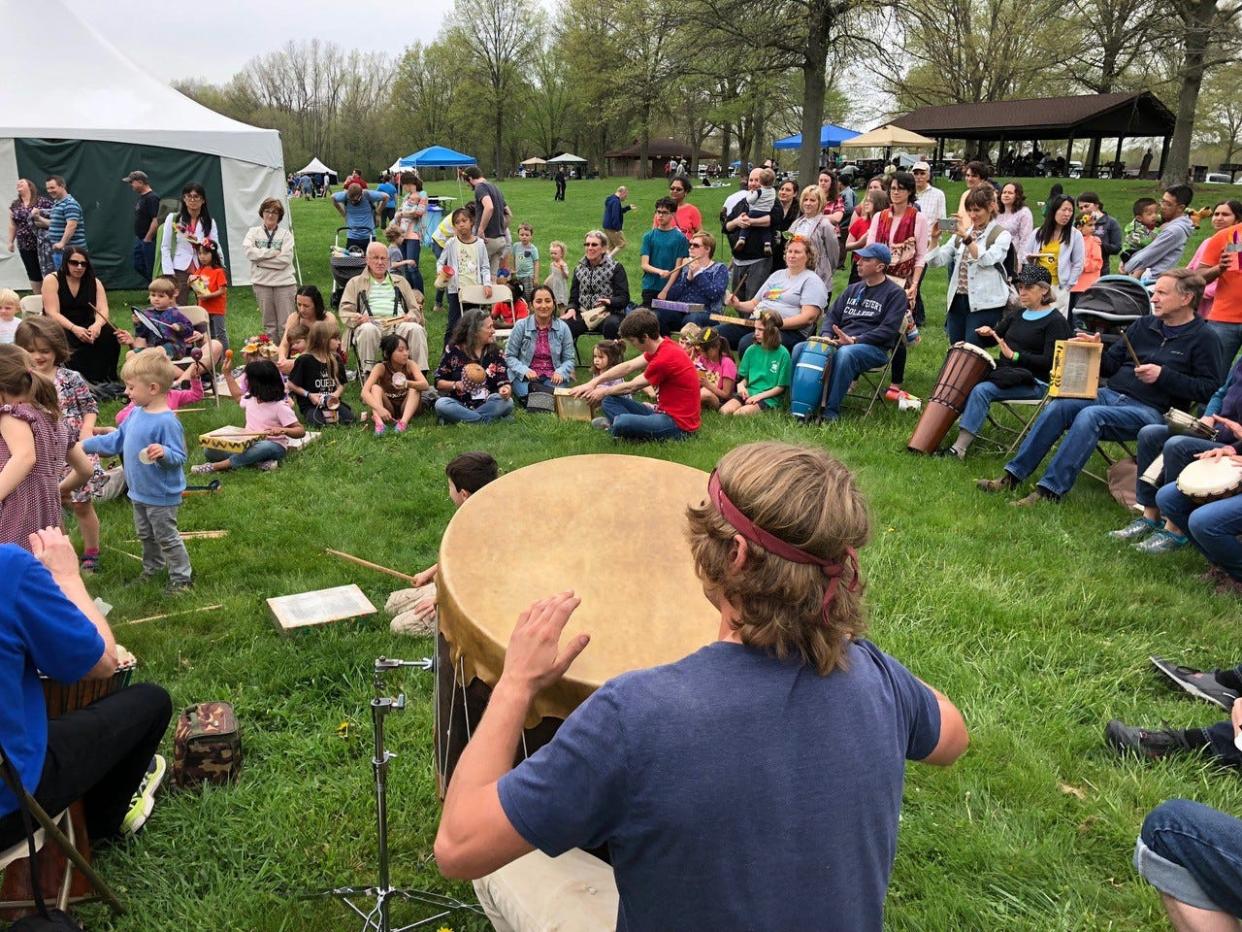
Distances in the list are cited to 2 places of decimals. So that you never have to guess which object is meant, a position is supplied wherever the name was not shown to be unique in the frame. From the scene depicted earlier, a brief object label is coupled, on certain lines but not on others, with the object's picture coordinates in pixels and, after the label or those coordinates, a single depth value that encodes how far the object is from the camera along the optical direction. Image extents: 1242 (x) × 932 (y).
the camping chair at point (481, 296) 9.80
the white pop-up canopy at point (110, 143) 12.70
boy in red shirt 6.92
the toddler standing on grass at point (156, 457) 4.48
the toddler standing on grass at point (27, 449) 3.73
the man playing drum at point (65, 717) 2.21
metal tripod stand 2.28
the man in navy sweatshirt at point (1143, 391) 5.71
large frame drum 2.00
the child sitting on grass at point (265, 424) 6.82
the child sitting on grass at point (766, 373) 8.05
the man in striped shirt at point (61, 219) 11.12
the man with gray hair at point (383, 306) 8.94
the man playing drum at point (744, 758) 1.26
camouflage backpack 3.24
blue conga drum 7.65
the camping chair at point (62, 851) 2.24
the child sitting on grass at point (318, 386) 7.88
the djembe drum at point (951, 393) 6.82
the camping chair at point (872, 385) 7.82
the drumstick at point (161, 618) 4.38
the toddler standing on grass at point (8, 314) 7.11
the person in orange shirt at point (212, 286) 9.22
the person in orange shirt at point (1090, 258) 10.09
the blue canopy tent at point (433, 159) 30.16
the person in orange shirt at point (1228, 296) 7.48
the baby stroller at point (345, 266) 11.31
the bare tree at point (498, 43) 54.50
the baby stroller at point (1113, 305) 6.51
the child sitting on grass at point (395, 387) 7.89
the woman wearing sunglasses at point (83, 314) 8.46
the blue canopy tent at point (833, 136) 32.12
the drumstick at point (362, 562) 4.46
